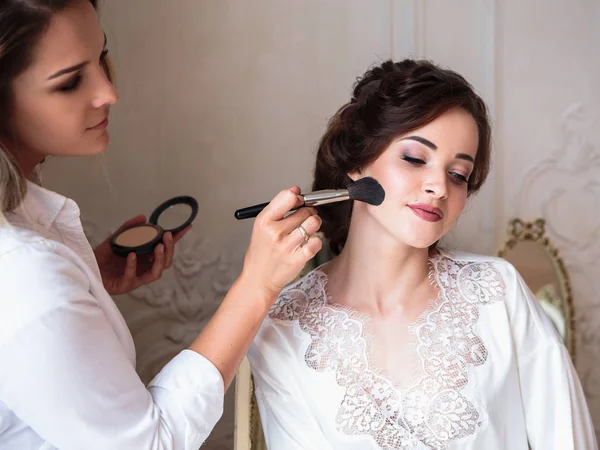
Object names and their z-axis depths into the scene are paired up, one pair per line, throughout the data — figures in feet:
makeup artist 2.84
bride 4.06
